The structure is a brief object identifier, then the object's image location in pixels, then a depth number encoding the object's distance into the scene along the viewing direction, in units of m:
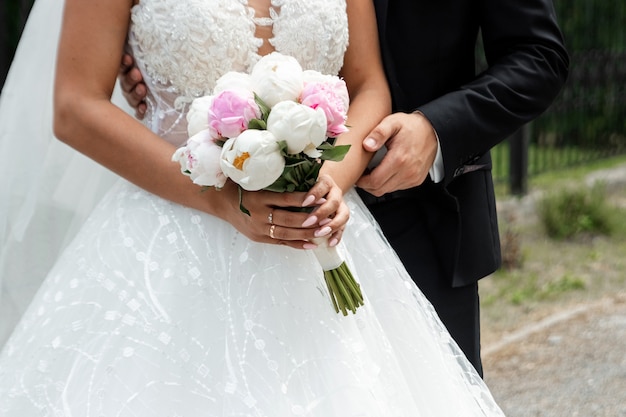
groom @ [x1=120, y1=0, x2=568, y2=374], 2.30
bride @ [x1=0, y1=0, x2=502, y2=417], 1.95
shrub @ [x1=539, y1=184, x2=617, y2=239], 7.00
